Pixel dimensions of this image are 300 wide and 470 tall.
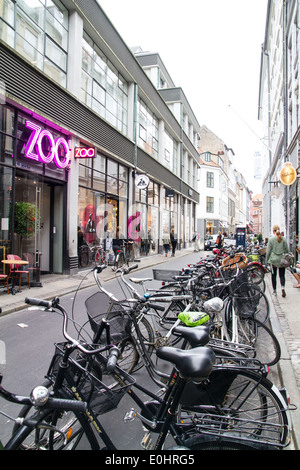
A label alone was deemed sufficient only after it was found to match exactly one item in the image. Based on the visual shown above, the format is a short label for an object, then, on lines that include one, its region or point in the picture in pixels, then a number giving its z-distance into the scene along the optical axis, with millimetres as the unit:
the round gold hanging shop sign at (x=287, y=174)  11906
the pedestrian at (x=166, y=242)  22312
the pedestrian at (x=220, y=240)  21475
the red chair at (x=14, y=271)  8680
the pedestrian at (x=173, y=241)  22328
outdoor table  8174
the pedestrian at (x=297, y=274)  9452
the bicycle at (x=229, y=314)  3955
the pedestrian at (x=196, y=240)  28016
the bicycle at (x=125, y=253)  14084
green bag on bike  2838
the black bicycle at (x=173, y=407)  1879
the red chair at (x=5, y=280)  8728
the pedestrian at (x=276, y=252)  8502
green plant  9422
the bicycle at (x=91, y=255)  13266
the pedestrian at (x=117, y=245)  15383
